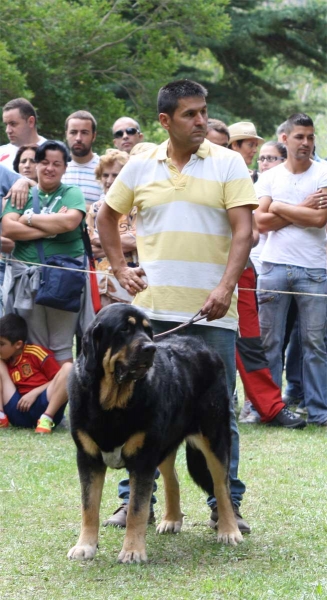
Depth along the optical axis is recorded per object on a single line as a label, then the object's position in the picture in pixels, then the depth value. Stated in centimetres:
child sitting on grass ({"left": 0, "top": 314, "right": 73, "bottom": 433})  1784
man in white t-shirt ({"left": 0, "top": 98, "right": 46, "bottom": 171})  2073
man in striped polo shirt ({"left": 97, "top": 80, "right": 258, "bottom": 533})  1077
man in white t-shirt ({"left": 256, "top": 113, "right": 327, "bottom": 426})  1823
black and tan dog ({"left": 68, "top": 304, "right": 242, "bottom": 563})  966
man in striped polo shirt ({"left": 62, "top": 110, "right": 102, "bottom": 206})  1983
